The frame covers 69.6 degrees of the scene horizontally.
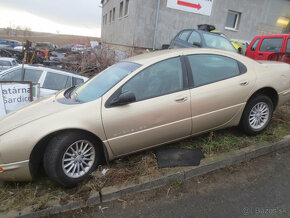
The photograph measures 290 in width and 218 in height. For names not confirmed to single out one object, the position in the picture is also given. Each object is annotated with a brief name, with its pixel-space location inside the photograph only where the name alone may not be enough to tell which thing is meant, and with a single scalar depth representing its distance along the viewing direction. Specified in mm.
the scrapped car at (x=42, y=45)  22911
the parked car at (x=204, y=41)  6130
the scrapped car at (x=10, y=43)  22161
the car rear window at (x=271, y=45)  6646
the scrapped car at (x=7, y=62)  9083
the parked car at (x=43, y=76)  5516
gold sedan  2393
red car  6449
